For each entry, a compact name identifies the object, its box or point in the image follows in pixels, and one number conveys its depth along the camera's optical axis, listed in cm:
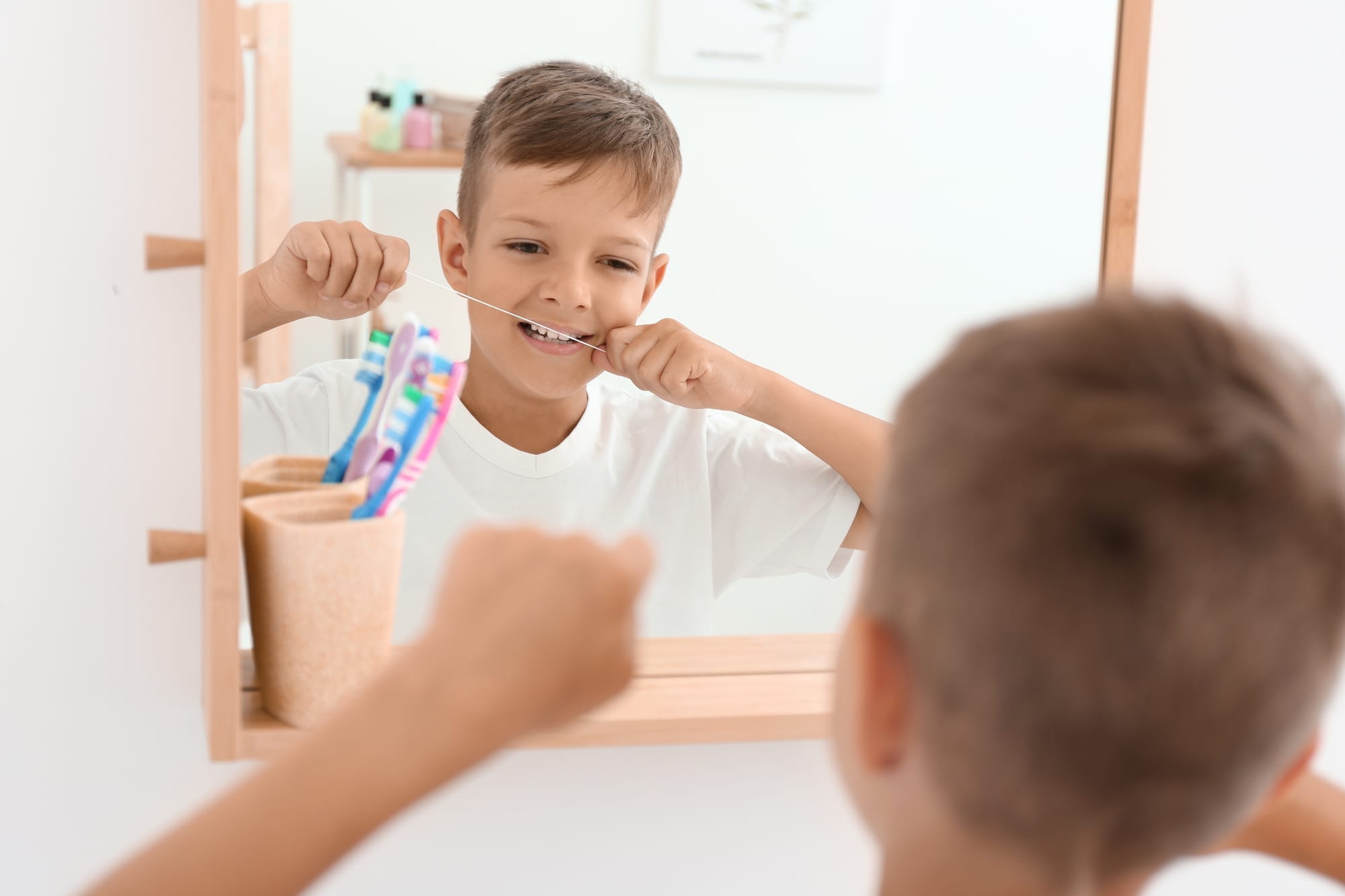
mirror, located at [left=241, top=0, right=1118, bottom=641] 73
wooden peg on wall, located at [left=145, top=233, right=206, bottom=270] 62
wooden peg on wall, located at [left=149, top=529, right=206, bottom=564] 64
